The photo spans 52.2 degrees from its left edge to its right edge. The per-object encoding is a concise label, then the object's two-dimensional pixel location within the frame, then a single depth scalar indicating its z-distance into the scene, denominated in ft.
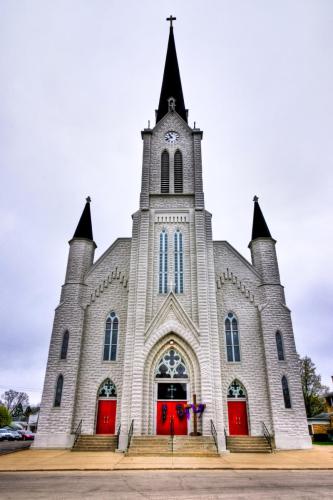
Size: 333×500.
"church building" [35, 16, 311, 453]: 60.39
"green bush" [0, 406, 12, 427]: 193.43
